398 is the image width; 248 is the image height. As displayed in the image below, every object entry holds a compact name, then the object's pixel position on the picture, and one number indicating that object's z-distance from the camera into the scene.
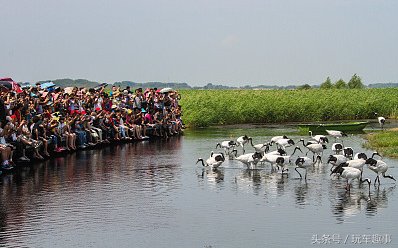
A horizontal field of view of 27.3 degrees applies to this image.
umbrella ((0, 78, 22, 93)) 40.34
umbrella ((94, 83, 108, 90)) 44.46
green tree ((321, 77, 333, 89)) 116.55
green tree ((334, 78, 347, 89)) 118.62
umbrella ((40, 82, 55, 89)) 42.51
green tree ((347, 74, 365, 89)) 118.25
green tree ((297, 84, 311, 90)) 118.83
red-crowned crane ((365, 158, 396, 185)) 24.62
